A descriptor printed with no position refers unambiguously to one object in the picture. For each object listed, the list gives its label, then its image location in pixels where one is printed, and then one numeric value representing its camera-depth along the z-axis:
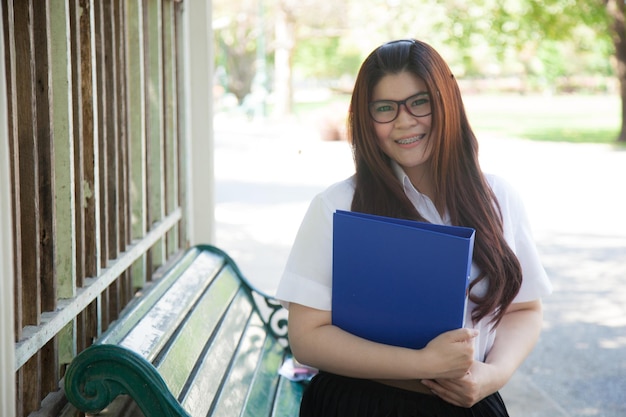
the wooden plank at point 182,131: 5.34
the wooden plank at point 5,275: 2.04
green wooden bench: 2.55
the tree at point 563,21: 24.25
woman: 2.55
